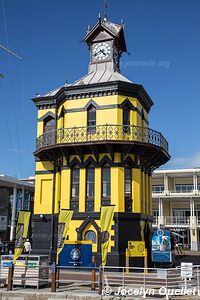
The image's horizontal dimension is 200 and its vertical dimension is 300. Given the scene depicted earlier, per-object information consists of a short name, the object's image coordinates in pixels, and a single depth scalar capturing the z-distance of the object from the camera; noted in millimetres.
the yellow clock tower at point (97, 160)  20844
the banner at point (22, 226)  17150
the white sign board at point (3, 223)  40012
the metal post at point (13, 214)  39188
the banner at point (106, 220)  15233
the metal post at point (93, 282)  13484
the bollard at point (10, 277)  13508
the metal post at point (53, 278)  13000
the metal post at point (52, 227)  22094
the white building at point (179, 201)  44031
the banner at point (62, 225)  17031
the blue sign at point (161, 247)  20438
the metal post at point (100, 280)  12662
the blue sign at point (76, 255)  19781
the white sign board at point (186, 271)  13783
